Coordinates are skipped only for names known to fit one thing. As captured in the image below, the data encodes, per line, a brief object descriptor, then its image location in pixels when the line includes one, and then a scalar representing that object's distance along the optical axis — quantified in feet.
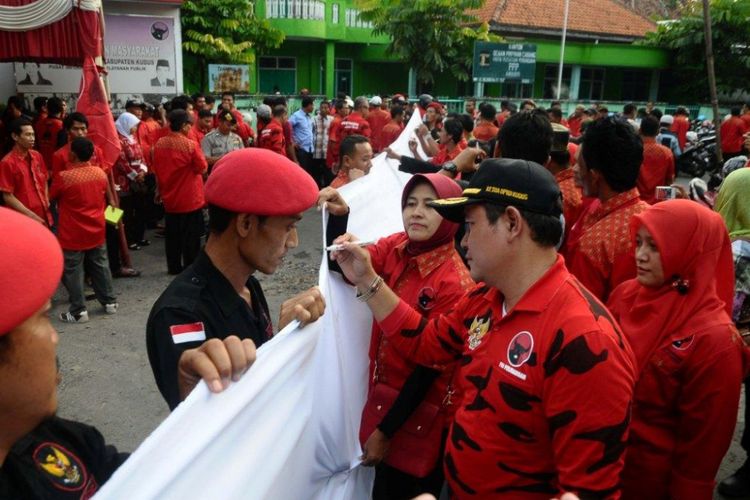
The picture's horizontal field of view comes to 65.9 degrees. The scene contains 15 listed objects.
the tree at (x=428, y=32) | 70.69
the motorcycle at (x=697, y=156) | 46.26
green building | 82.69
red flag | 20.80
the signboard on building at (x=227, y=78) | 63.67
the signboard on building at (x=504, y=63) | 63.10
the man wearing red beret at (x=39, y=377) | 3.12
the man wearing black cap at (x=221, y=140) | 26.20
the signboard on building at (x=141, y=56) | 45.83
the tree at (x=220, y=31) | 65.57
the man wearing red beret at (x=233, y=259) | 5.47
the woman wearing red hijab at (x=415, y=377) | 7.87
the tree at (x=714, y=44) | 70.28
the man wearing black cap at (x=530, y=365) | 4.94
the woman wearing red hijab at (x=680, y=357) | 6.72
